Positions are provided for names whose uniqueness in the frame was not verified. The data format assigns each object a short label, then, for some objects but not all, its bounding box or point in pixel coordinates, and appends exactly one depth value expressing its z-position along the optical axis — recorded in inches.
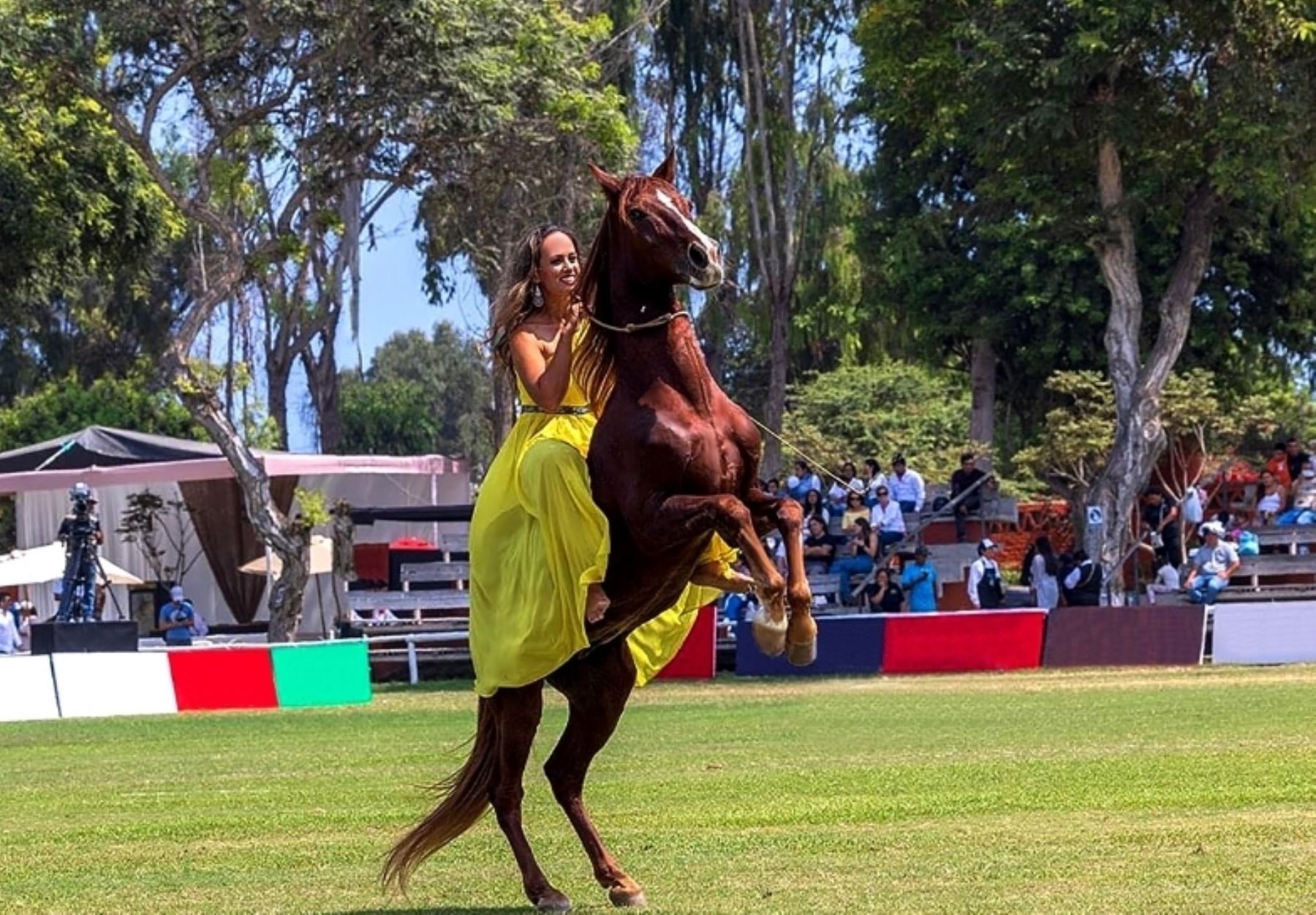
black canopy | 1589.6
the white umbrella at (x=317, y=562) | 1525.6
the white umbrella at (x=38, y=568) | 1477.6
